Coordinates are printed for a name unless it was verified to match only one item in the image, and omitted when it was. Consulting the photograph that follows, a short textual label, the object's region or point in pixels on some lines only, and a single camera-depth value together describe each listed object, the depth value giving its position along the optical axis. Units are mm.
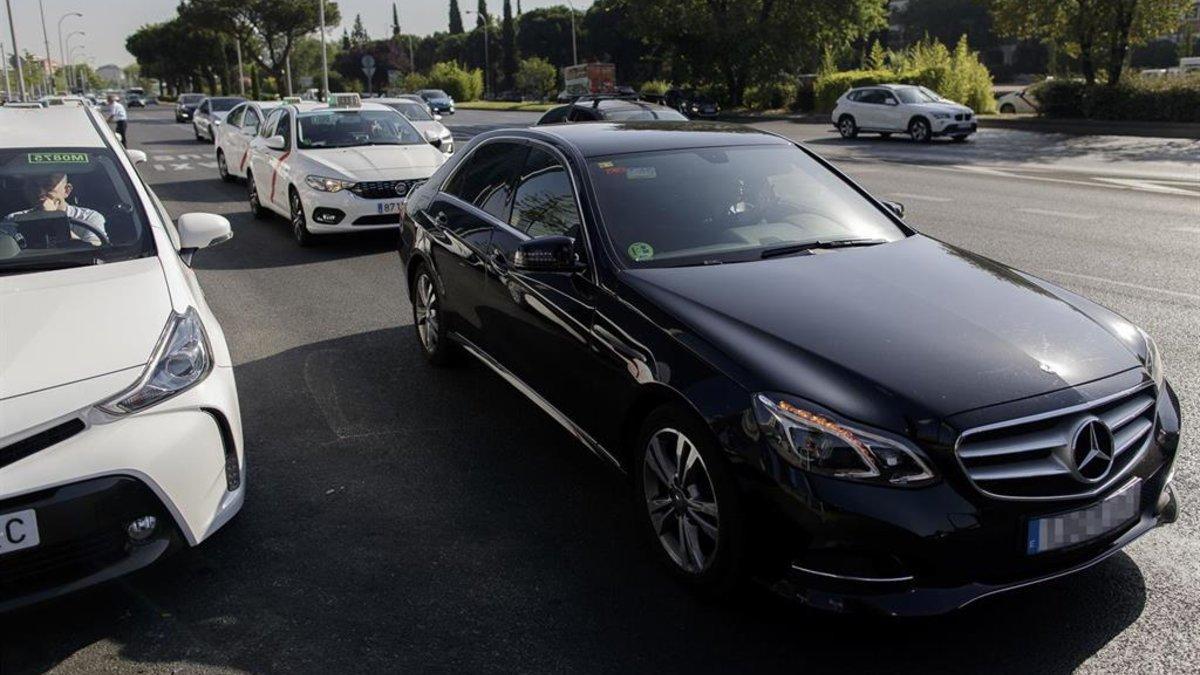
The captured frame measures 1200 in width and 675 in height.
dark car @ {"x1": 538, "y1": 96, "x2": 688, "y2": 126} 16822
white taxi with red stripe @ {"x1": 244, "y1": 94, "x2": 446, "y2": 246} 10750
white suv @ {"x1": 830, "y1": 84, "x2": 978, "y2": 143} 26391
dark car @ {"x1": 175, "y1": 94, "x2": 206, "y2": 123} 51094
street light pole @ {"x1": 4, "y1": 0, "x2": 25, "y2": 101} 46341
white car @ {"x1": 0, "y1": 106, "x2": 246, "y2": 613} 3002
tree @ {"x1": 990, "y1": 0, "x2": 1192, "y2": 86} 28562
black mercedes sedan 2865
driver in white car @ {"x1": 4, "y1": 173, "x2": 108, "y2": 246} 4430
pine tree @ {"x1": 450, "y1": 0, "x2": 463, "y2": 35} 128375
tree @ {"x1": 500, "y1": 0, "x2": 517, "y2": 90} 99181
